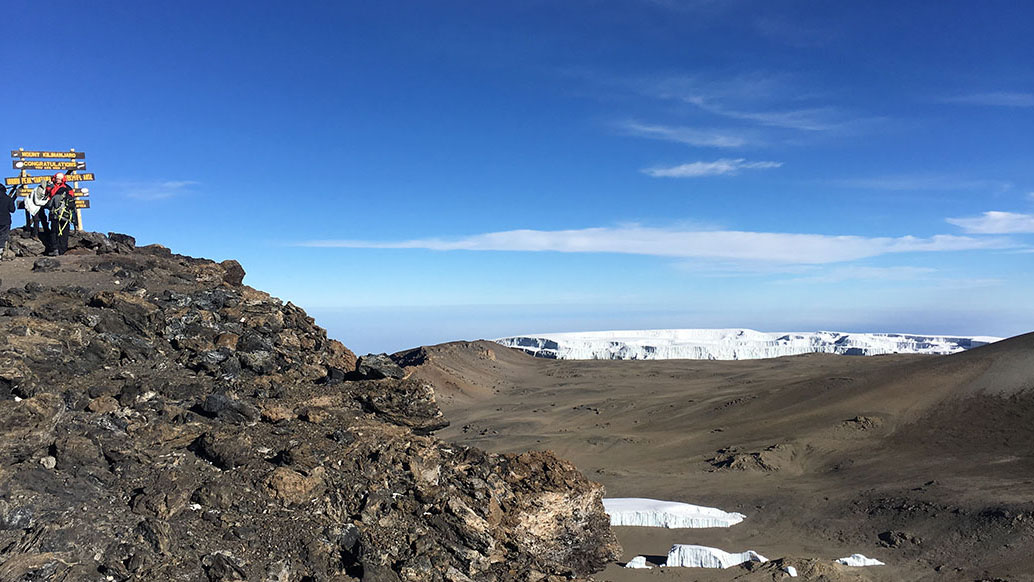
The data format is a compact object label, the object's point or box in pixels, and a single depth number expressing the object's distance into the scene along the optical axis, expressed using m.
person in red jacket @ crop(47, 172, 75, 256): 13.83
